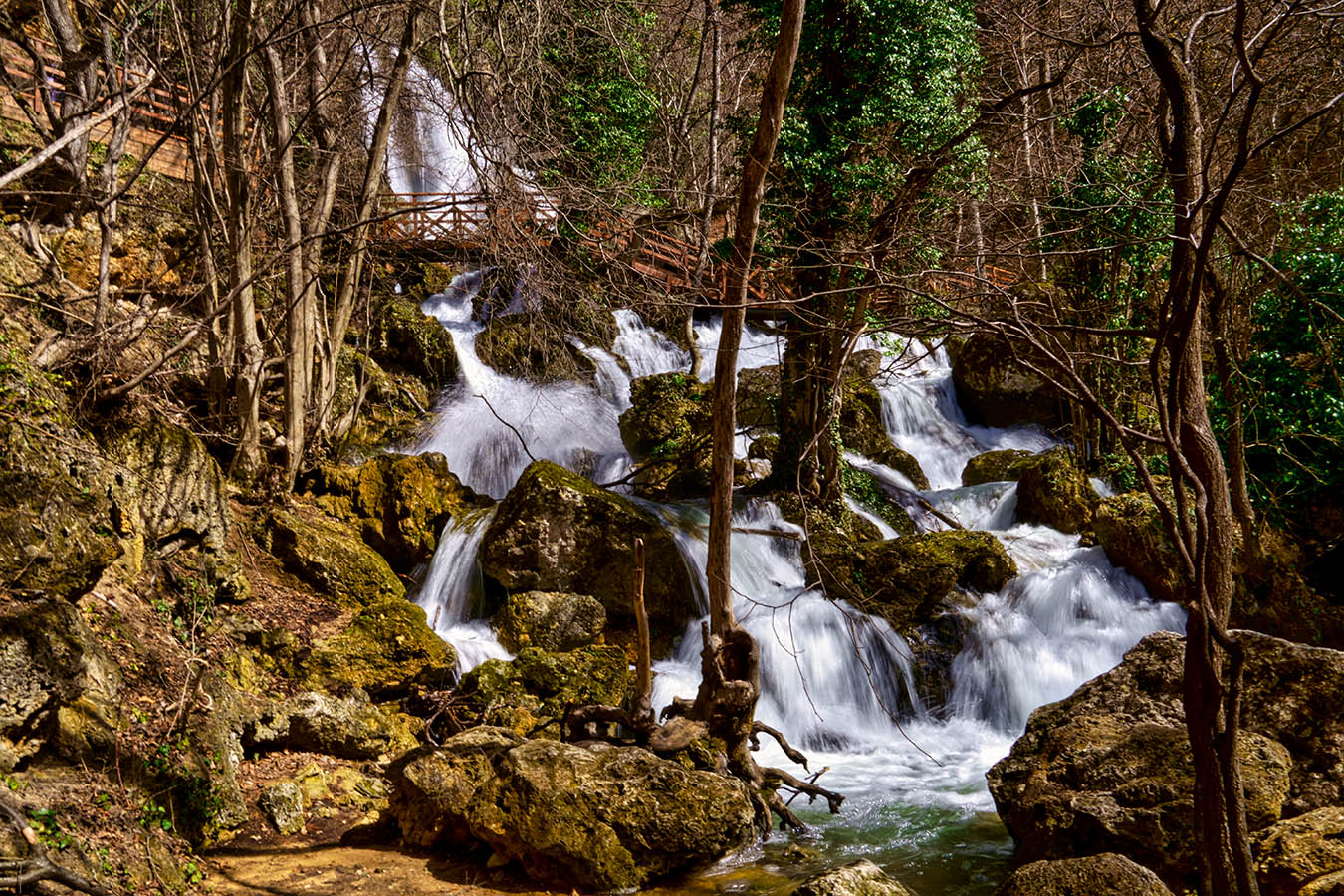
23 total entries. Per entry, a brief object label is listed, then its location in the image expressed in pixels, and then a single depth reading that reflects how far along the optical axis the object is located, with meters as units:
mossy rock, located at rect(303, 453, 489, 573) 9.84
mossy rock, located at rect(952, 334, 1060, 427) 16.77
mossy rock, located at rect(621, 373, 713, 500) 12.46
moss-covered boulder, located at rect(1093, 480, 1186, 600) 9.62
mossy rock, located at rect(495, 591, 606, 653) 8.92
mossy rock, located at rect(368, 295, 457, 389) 14.55
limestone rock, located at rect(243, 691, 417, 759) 6.32
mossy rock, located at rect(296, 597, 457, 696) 7.32
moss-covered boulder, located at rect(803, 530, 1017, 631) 9.76
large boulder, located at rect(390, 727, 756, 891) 5.07
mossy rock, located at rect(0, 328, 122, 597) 4.79
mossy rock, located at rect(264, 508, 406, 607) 8.45
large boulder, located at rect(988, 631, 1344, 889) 4.40
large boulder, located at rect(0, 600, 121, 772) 4.21
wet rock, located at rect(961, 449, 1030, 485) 14.11
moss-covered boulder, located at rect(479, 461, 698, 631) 9.70
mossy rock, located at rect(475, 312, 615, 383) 14.84
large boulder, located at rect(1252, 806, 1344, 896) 3.64
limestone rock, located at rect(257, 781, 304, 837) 5.55
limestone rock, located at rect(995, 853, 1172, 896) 3.49
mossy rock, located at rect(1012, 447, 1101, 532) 11.66
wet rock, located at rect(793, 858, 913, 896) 3.71
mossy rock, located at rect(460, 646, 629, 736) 7.25
